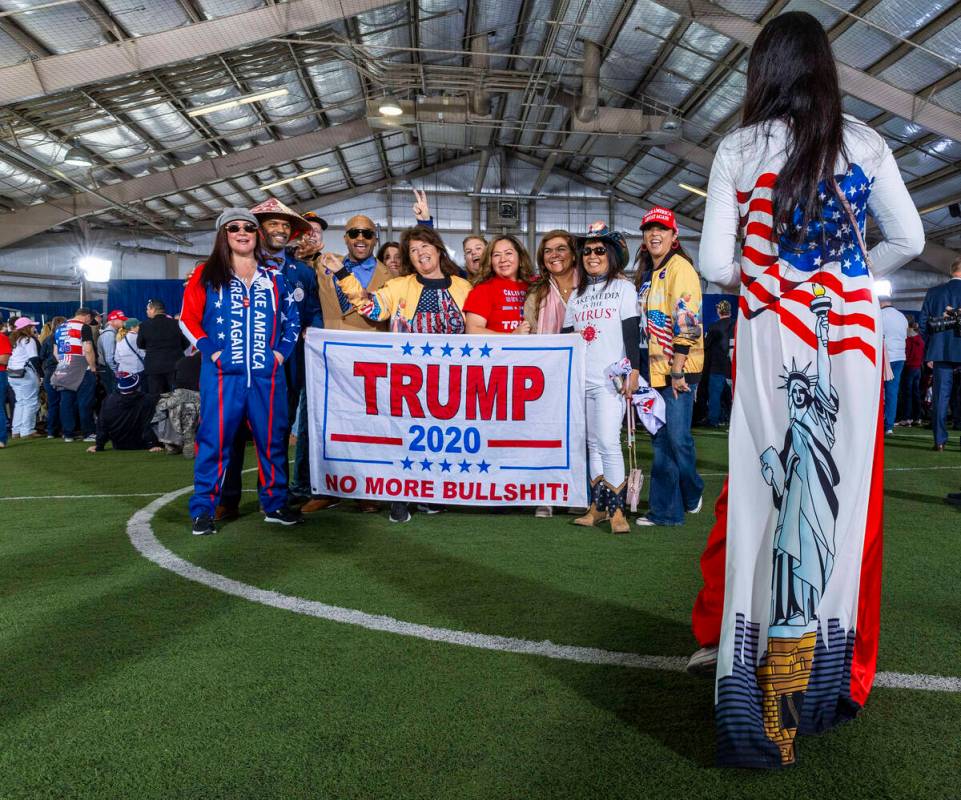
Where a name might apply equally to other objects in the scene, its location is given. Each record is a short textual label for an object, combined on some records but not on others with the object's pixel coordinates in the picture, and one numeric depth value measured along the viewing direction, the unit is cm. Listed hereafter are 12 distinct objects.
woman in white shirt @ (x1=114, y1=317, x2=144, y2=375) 942
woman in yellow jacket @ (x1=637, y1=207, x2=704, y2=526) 428
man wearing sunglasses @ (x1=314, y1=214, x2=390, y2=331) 525
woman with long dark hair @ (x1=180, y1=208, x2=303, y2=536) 426
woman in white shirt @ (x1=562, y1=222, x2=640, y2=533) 438
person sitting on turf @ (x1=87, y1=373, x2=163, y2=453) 914
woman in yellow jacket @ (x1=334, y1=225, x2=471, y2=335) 493
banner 471
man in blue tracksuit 464
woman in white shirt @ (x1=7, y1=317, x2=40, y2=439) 1096
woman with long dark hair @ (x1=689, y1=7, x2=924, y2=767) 175
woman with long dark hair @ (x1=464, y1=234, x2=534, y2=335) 489
